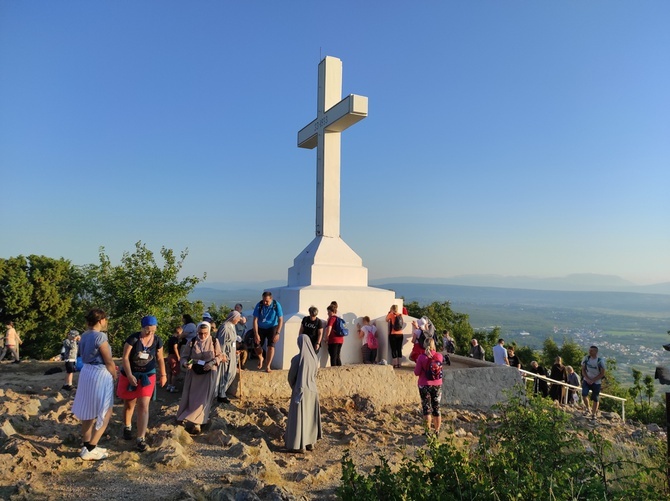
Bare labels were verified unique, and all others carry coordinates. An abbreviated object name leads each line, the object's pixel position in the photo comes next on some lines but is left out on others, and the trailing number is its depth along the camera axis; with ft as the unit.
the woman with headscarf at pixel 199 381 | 18.81
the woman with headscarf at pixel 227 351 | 21.81
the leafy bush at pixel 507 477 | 10.41
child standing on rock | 26.16
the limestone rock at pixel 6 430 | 16.04
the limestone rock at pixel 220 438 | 17.33
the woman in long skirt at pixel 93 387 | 14.99
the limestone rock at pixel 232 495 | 11.81
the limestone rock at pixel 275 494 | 12.16
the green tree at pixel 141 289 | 70.13
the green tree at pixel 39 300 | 79.97
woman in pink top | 20.43
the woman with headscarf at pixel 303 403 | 17.39
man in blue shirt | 25.17
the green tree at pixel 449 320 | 104.53
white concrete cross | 32.09
